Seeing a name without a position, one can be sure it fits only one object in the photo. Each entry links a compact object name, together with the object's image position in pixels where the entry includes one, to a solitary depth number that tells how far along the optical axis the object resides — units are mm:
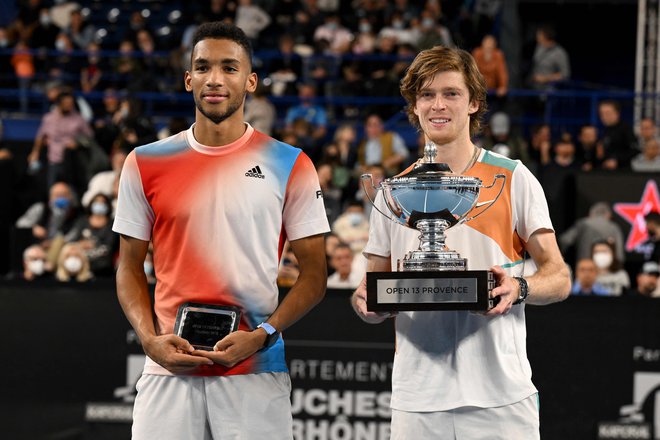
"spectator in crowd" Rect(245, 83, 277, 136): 14648
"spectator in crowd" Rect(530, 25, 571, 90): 16609
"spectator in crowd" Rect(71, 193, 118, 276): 11076
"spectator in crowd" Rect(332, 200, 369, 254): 11039
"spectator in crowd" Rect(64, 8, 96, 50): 18812
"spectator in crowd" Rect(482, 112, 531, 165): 13195
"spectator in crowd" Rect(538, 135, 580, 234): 12273
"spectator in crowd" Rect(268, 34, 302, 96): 16844
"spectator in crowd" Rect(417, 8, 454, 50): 16228
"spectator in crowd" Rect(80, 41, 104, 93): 17750
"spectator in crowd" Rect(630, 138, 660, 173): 12875
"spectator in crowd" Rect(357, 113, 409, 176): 13680
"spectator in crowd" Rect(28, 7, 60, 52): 18734
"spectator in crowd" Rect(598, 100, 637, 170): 13297
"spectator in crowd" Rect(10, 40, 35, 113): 17797
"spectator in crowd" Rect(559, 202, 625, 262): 11281
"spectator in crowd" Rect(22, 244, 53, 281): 10677
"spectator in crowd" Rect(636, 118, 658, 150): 13414
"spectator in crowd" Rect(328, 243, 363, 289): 9797
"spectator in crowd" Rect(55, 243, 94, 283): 10320
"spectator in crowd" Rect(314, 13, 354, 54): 17297
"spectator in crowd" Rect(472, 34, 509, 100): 15172
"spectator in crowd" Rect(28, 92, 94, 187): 14719
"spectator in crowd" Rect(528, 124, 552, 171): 13797
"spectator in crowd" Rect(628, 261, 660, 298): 10141
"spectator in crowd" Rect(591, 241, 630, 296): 10459
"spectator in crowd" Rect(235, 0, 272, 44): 18328
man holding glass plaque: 4285
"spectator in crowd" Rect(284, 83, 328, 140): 14807
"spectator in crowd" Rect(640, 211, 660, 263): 11586
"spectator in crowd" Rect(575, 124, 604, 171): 13383
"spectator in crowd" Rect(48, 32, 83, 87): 18047
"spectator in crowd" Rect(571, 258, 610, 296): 9969
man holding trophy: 4137
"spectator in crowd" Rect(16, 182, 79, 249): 12273
